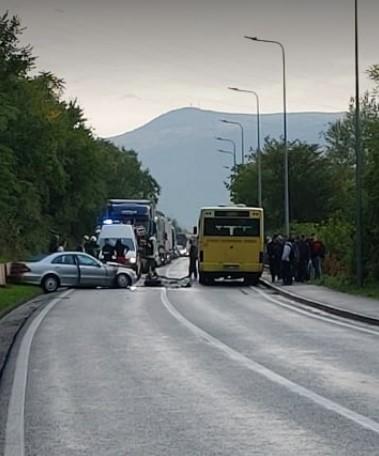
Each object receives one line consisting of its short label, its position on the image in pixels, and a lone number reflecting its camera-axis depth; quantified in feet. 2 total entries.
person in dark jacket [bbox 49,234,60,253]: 176.45
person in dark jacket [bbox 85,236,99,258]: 163.36
